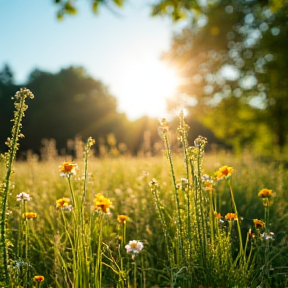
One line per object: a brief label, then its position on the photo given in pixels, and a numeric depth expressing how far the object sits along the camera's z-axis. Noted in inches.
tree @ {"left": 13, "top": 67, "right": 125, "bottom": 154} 1068.9
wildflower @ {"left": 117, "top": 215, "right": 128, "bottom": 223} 88.6
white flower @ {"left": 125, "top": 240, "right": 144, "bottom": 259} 70.6
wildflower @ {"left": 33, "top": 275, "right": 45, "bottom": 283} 76.4
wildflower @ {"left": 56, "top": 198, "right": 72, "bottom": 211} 88.4
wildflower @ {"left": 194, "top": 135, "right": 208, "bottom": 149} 76.9
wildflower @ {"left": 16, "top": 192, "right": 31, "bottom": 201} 89.6
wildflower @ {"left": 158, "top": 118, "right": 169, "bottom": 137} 74.9
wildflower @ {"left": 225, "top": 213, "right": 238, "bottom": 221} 93.4
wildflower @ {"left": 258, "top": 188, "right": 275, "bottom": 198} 88.9
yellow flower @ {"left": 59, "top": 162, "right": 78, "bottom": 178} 76.0
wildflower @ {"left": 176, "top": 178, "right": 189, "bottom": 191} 85.2
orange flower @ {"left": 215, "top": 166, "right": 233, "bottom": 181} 88.4
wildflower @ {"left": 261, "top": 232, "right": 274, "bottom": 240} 80.7
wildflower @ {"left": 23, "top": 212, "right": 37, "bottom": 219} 89.7
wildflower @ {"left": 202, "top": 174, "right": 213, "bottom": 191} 91.3
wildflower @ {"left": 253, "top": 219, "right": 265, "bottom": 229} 89.5
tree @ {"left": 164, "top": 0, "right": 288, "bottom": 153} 557.9
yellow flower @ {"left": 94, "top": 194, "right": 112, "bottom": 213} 74.4
